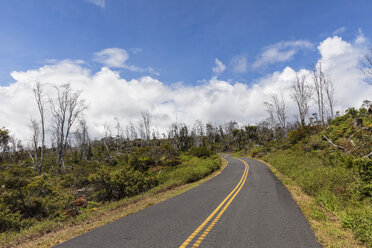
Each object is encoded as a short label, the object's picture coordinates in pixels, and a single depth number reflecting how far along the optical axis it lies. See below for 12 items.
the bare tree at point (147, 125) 55.62
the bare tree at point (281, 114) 44.35
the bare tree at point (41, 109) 24.14
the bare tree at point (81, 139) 49.34
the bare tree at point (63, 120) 24.45
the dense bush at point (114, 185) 14.04
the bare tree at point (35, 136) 31.81
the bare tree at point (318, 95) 34.97
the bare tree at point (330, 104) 36.39
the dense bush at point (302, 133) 29.36
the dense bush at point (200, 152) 32.12
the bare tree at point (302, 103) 37.55
